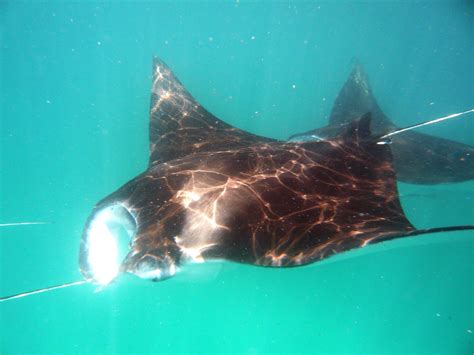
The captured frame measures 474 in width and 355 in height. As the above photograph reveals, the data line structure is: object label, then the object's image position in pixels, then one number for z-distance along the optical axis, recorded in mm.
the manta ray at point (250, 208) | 2529
